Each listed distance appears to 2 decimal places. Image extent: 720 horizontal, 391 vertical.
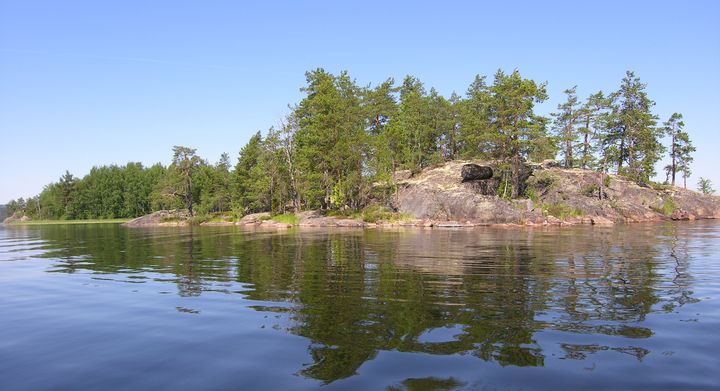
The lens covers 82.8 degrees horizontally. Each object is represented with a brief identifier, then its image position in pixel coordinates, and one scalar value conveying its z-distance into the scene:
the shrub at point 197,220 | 87.75
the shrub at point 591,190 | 65.69
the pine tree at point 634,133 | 73.94
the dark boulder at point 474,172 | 66.25
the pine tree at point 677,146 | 83.75
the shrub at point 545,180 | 67.94
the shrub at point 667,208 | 63.18
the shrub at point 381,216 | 60.22
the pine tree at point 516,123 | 64.25
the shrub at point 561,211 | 59.21
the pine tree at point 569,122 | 79.81
